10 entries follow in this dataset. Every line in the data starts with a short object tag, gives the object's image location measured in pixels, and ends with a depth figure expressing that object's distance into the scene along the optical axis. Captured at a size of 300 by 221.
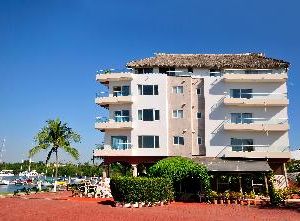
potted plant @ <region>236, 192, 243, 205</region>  20.79
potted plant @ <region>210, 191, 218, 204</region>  21.05
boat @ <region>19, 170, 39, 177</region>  77.22
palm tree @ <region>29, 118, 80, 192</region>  30.96
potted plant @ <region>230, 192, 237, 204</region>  20.92
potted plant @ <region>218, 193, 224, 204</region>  20.86
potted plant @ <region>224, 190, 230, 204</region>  20.94
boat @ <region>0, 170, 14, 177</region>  96.41
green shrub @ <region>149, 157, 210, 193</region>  22.00
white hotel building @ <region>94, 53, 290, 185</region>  27.37
